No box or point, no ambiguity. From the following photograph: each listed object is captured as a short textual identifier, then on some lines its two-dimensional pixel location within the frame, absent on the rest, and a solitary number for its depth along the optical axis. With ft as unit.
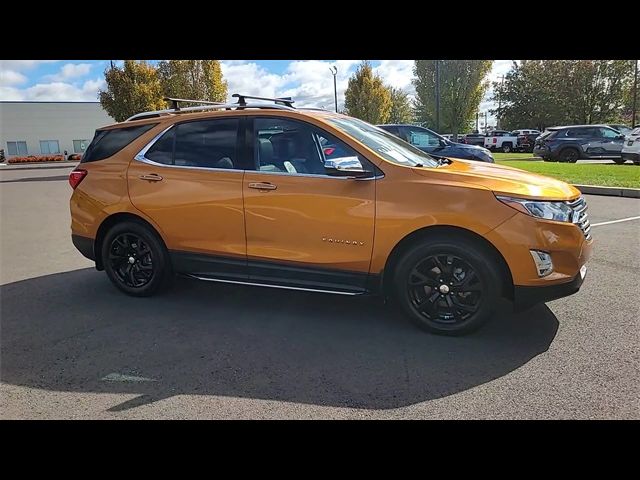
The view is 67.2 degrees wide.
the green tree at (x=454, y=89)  125.18
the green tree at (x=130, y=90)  71.26
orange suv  12.01
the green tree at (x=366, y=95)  104.53
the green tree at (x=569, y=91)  149.91
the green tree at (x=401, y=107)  235.13
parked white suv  60.03
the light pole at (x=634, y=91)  135.64
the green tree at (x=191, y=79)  78.84
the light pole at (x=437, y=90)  83.94
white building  171.94
